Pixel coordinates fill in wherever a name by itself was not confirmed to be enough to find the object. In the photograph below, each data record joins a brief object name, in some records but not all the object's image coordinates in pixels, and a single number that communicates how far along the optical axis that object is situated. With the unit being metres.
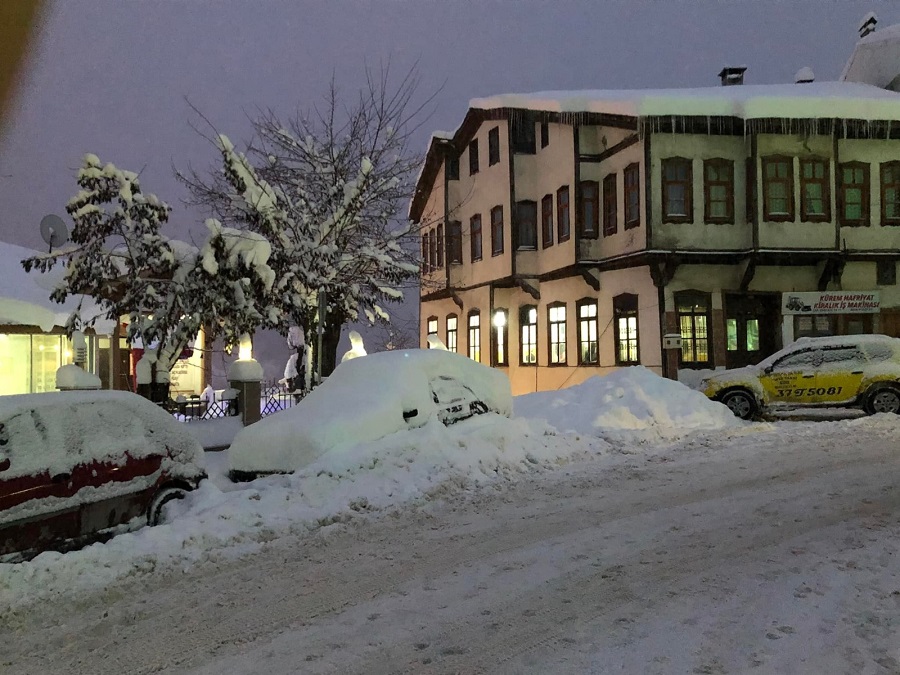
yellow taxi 15.55
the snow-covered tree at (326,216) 15.73
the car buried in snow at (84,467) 5.95
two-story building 20.27
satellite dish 15.62
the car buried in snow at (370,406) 8.75
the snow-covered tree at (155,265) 14.15
